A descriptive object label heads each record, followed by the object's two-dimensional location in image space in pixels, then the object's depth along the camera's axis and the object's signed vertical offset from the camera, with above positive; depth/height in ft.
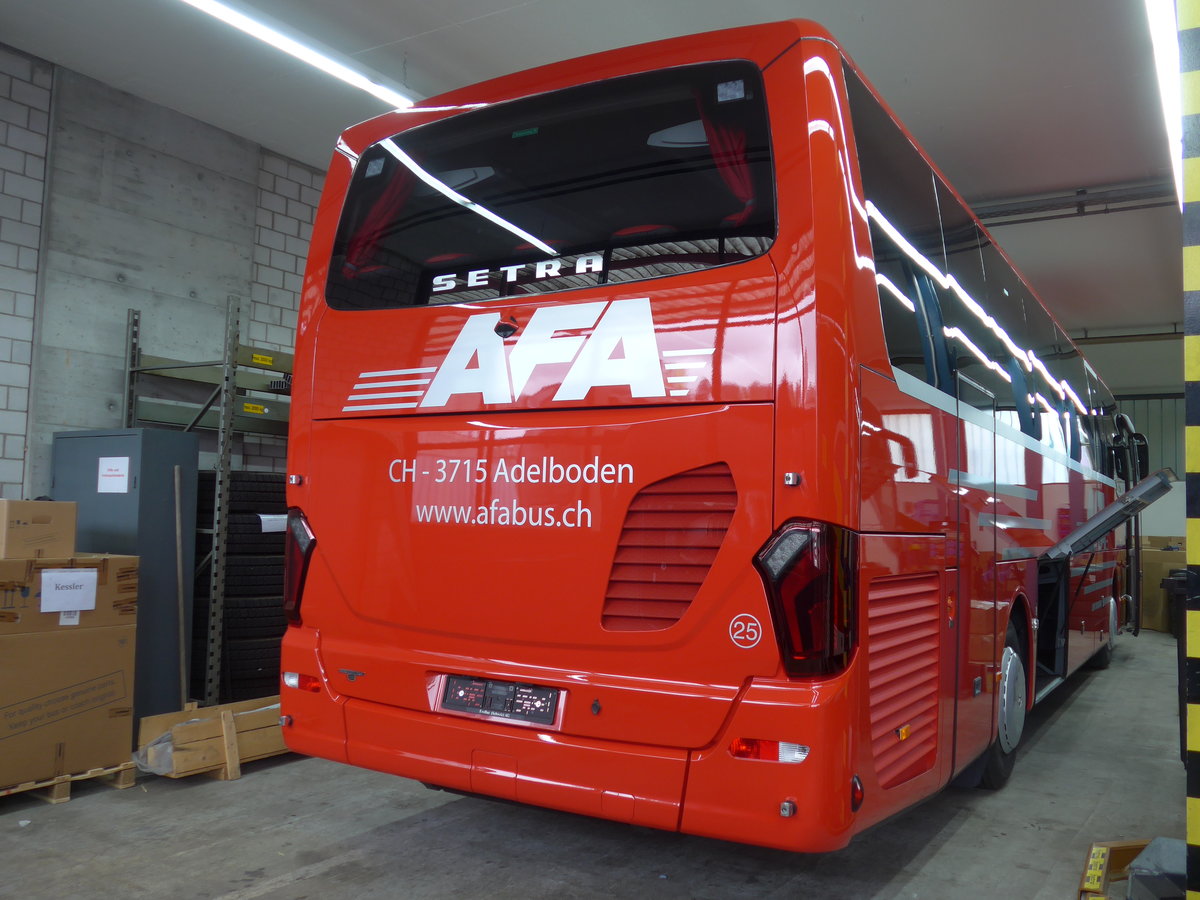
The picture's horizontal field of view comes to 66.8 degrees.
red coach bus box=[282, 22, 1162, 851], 8.34 +0.70
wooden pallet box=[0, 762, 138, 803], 13.73 -4.29
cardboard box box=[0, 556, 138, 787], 13.70 -2.53
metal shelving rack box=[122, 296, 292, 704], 17.99 +2.53
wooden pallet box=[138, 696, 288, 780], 14.85 -3.83
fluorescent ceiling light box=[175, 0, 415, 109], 17.98 +9.86
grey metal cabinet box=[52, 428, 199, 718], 17.02 -0.26
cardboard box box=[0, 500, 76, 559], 14.02 -0.33
